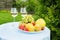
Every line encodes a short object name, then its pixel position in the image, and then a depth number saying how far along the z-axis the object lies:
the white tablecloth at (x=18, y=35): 1.45
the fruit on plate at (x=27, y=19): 1.60
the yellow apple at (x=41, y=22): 1.56
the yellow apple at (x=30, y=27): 1.51
